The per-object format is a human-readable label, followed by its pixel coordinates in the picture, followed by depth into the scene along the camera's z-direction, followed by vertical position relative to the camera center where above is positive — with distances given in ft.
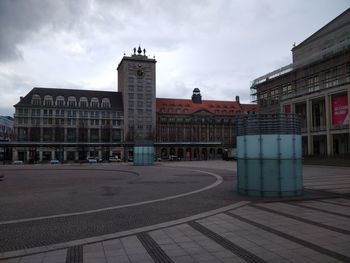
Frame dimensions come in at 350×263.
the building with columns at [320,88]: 170.30 +29.45
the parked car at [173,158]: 318.22 -13.36
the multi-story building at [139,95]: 378.12 +51.94
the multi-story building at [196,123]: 396.37 +23.90
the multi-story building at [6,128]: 443.57 +22.17
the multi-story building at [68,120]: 339.36 +23.68
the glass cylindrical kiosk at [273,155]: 49.44 -1.76
